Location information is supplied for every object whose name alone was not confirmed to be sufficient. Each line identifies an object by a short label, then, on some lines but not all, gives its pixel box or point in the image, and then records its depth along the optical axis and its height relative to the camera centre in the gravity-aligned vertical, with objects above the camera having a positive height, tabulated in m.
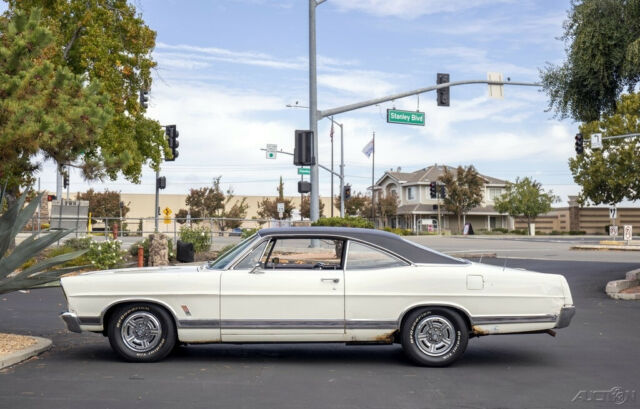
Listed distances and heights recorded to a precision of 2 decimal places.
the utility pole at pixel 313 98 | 25.28 +4.74
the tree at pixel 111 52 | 28.64 +7.31
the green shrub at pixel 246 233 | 24.58 -0.01
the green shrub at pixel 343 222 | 24.54 +0.36
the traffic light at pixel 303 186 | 26.26 +1.68
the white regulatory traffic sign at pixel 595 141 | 35.79 +4.53
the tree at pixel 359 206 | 83.12 +3.03
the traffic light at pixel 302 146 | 22.72 +2.71
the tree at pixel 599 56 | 16.22 +4.03
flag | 56.50 +6.50
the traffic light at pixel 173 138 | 31.56 +4.11
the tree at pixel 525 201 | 76.19 +3.29
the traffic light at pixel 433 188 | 66.88 +4.08
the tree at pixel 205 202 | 74.94 +3.21
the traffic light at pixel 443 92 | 26.09 +5.03
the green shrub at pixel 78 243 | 23.03 -0.31
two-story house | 79.31 +3.00
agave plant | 8.89 -0.24
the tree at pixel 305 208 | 81.04 +2.79
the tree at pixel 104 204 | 79.38 +3.25
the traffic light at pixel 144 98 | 30.66 +5.68
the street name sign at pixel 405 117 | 28.23 +4.52
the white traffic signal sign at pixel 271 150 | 44.96 +5.16
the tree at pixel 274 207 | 76.06 +2.72
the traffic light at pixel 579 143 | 37.81 +4.63
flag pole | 73.12 +6.16
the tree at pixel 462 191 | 75.56 +4.35
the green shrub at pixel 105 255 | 21.72 -0.65
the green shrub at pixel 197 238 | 25.67 -0.18
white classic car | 7.87 -0.79
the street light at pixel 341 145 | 51.62 +6.33
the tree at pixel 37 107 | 16.50 +3.04
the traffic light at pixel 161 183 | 34.08 +2.35
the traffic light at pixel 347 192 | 51.99 +2.92
